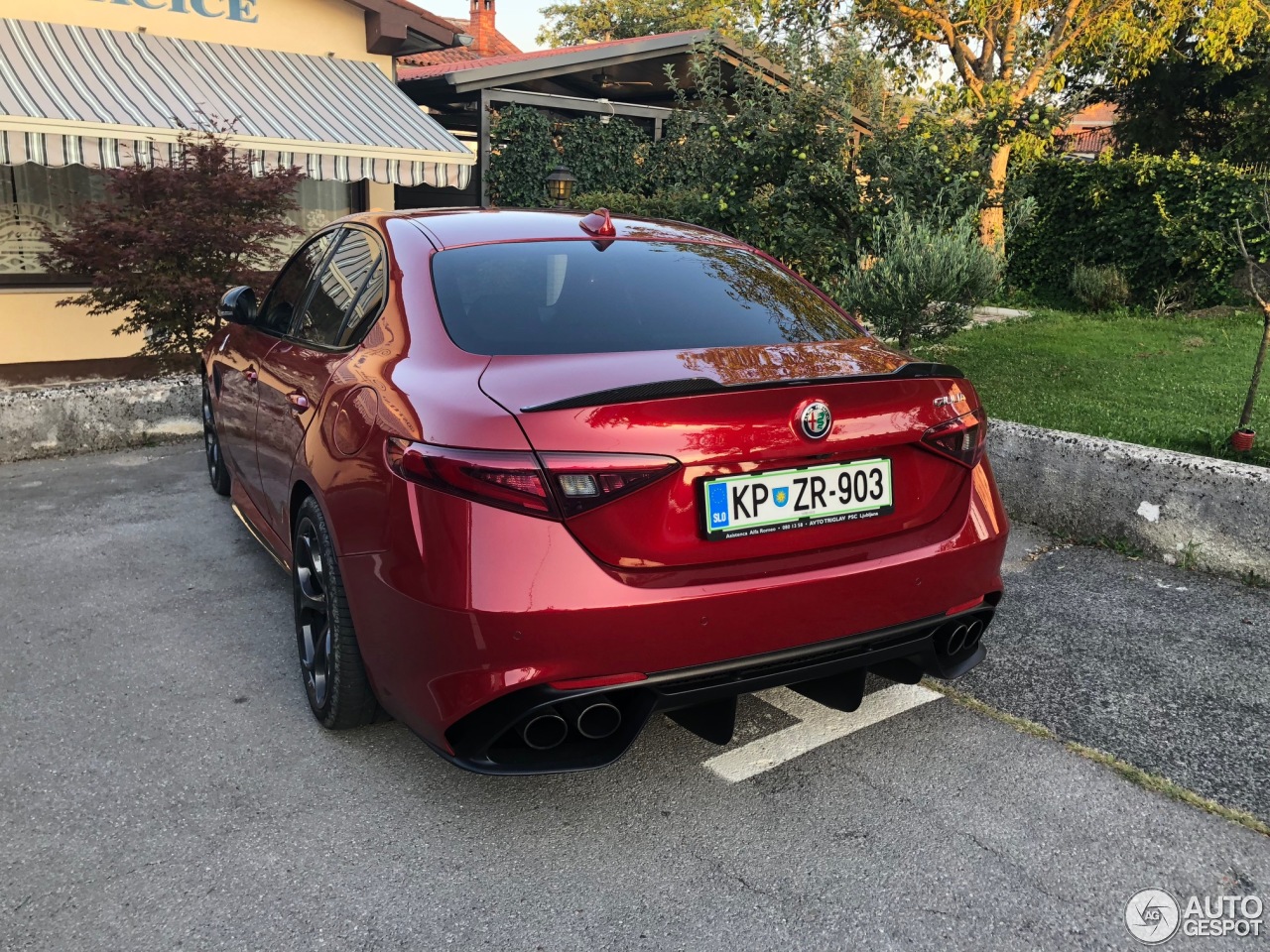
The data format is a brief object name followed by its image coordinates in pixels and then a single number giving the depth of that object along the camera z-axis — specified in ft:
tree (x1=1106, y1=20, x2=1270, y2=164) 53.47
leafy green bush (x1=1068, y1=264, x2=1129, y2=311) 44.27
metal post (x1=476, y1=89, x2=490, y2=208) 43.11
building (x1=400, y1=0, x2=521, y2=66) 93.30
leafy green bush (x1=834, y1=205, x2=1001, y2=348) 21.13
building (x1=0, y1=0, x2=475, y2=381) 29.22
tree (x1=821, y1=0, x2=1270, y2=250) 54.60
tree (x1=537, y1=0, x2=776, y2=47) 136.46
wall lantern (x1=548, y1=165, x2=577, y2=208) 41.39
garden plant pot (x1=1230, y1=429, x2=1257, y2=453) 16.99
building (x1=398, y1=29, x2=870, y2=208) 42.50
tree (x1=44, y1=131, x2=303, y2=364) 25.48
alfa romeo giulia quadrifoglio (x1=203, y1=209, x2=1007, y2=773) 7.38
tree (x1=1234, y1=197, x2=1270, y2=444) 39.88
